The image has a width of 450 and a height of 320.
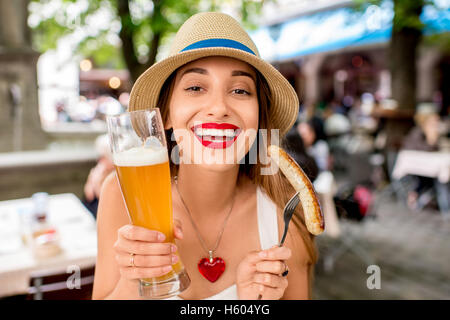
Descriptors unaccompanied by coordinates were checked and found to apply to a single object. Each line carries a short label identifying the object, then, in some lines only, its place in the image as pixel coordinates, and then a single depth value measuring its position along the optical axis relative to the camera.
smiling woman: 1.04
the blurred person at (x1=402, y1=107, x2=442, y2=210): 7.19
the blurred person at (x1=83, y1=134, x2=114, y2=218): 3.60
